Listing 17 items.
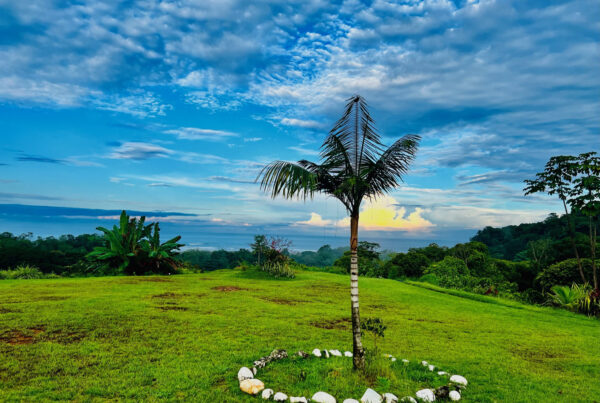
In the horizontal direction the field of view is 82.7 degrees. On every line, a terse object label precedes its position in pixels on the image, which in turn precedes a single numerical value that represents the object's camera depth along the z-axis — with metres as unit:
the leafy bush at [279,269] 18.77
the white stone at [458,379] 5.22
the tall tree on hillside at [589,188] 13.90
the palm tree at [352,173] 5.52
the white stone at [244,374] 4.84
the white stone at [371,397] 4.35
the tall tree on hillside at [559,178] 14.63
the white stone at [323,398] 4.27
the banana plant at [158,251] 19.27
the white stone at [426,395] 4.57
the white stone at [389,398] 4.40
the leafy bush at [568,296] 13.54
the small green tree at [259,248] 20.55
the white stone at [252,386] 4.50
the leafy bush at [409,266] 30.42
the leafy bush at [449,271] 21.30
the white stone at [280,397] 4.31
